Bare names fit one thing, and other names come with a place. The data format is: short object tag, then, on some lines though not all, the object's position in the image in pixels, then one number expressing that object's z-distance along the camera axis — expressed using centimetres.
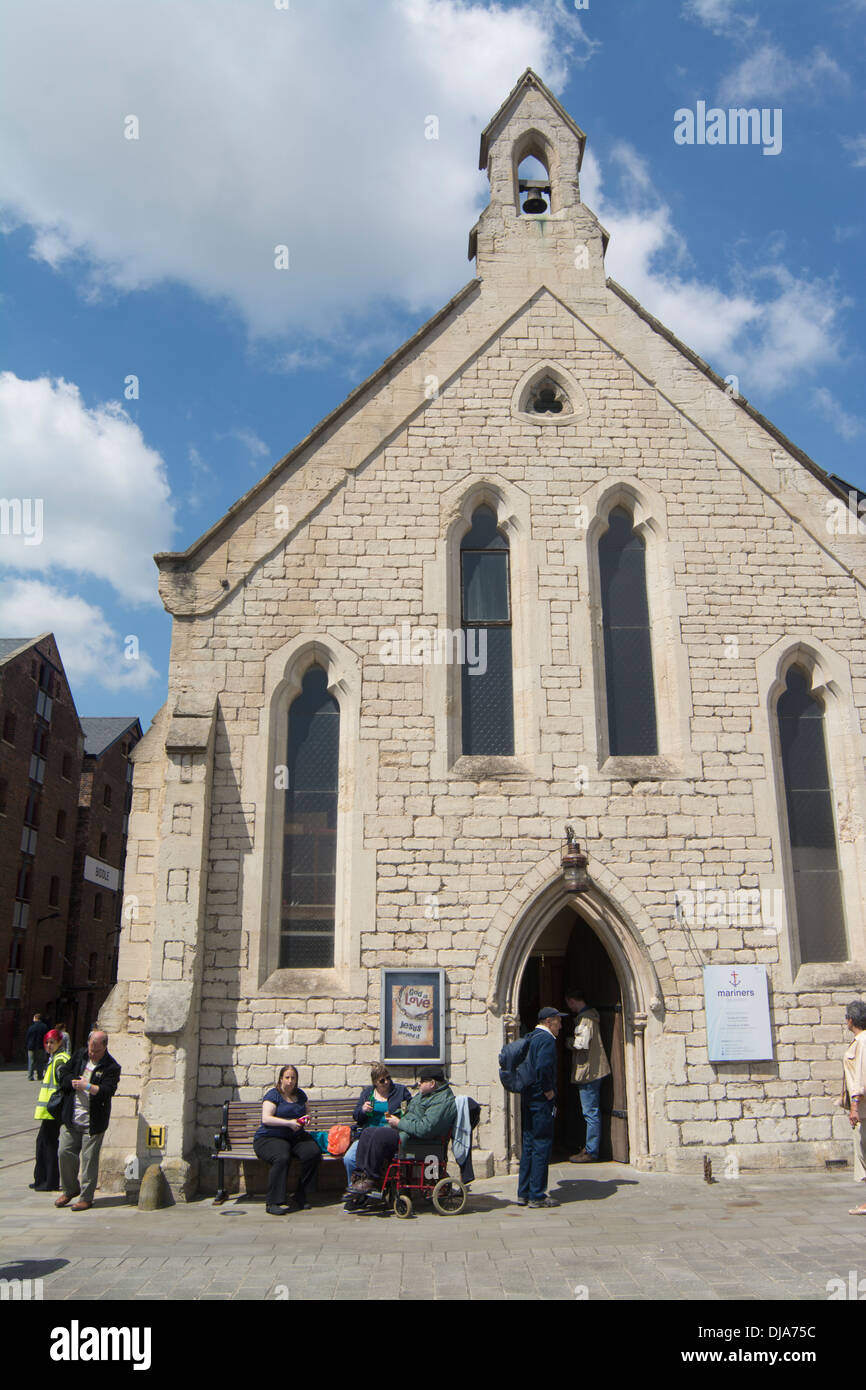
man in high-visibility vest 964
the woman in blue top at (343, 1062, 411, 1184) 864
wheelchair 814
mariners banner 984
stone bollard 863
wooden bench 884
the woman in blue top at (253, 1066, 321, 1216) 845
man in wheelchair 821
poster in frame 962
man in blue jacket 839
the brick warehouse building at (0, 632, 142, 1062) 3147
